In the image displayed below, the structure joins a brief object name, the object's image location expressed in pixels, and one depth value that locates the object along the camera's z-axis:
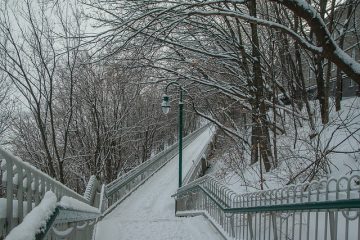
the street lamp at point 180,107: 19.13
